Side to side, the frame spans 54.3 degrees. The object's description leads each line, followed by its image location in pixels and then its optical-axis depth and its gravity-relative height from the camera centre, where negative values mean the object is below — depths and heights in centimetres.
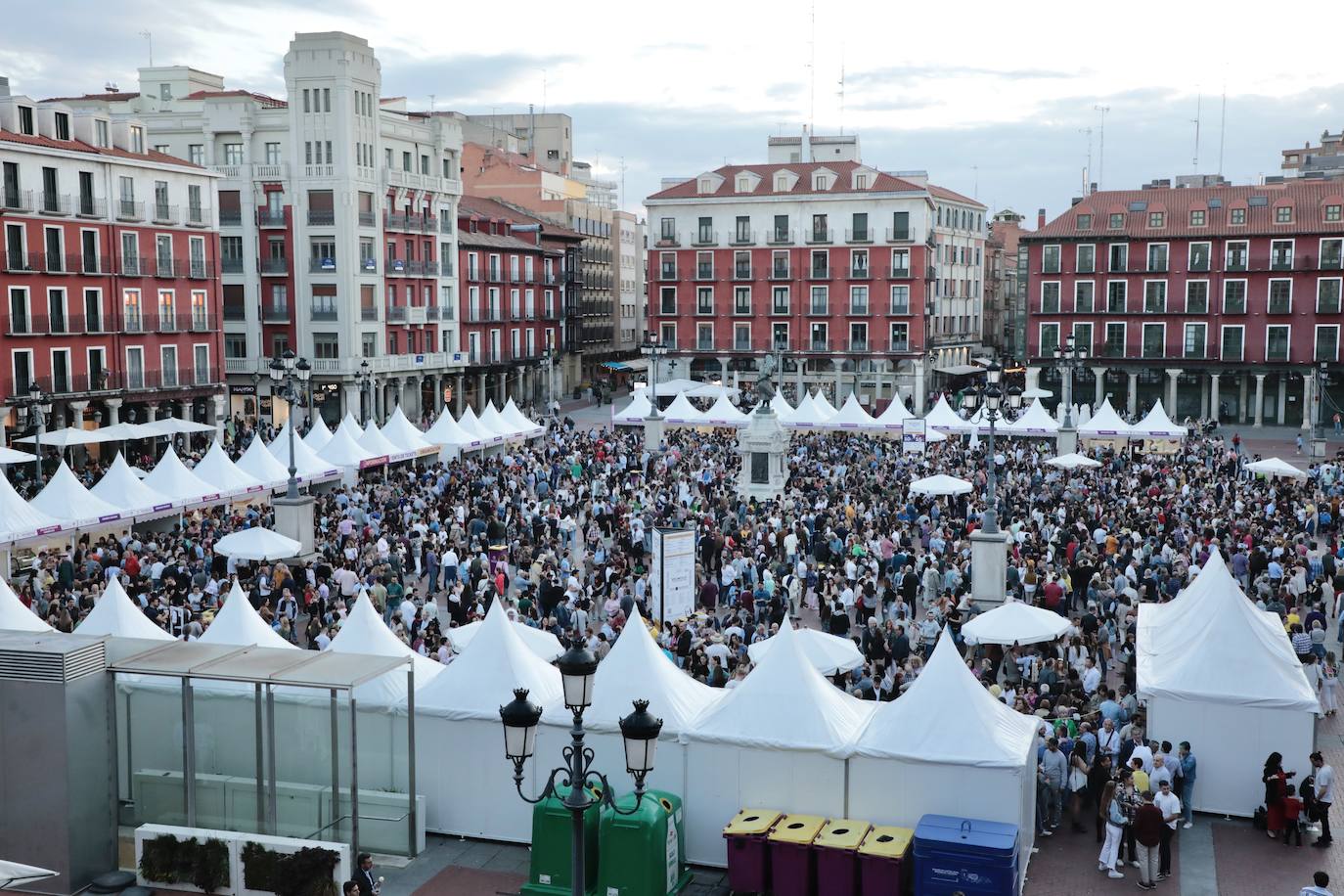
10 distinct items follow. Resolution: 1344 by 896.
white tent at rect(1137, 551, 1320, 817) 1446 -404
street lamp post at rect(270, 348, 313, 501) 2691 -72
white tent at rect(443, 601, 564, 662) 1752 -406
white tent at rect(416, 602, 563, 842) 1420 -440
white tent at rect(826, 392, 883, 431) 4403 -261
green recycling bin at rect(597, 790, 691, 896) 1242 -485
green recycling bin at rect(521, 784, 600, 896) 1266 -490
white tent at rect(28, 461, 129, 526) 2470 -298
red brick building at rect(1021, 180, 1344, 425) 5966 +213
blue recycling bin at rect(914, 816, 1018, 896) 1206 -481
